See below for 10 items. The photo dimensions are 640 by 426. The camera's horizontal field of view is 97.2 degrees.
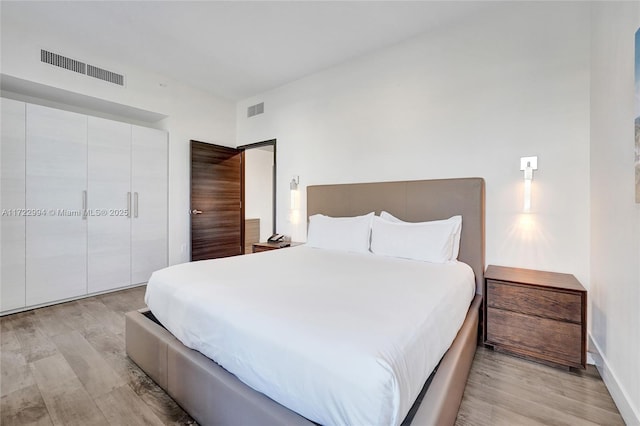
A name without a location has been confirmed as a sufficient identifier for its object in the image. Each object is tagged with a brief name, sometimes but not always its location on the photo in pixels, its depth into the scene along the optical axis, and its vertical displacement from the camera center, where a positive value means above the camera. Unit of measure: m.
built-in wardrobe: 2.88 +0.06
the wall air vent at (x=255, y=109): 4.49 +1.64
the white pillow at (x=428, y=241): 2.43 -0.27
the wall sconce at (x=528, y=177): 2.28 +0.28
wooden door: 4.35 +0.14
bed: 0.97 -0.62
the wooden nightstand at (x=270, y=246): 3.73 -0.47
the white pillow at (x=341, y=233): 2.90 -0.24
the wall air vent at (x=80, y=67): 3.02 +1.64
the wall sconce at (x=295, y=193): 3.99 +0.25
